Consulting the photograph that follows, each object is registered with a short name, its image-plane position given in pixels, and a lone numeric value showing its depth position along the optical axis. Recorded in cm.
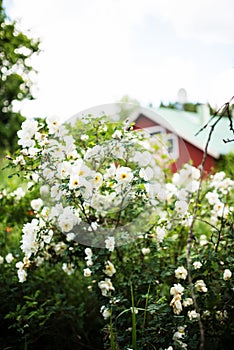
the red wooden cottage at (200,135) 1080
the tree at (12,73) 1170
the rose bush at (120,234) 176
